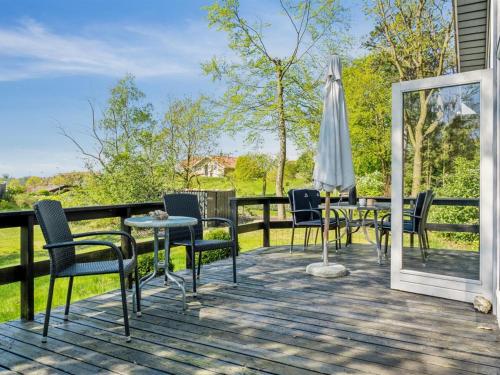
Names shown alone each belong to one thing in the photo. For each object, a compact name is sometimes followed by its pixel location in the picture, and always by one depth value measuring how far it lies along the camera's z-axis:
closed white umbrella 4.38
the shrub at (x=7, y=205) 11.45
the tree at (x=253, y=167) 15.24
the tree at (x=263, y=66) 13.49
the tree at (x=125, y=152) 12.34
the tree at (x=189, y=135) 14.77
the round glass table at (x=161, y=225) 3.18
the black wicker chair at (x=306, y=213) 5.63
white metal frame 3.41
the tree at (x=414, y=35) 11.82
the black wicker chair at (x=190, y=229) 3.68
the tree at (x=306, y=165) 14.93
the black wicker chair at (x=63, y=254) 2.59
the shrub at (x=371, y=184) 7.96
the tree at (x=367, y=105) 13.78
